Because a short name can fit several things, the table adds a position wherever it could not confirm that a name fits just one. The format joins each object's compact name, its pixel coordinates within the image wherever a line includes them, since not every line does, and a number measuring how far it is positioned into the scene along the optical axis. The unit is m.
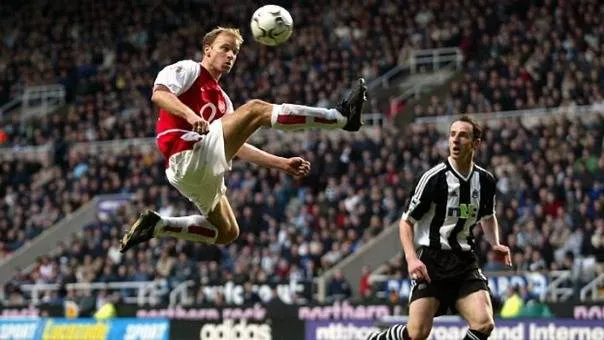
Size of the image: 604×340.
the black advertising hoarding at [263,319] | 18.36
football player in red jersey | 10.14
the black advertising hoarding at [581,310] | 16.80
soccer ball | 10.81
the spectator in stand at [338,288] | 22.08
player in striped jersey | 10.04
